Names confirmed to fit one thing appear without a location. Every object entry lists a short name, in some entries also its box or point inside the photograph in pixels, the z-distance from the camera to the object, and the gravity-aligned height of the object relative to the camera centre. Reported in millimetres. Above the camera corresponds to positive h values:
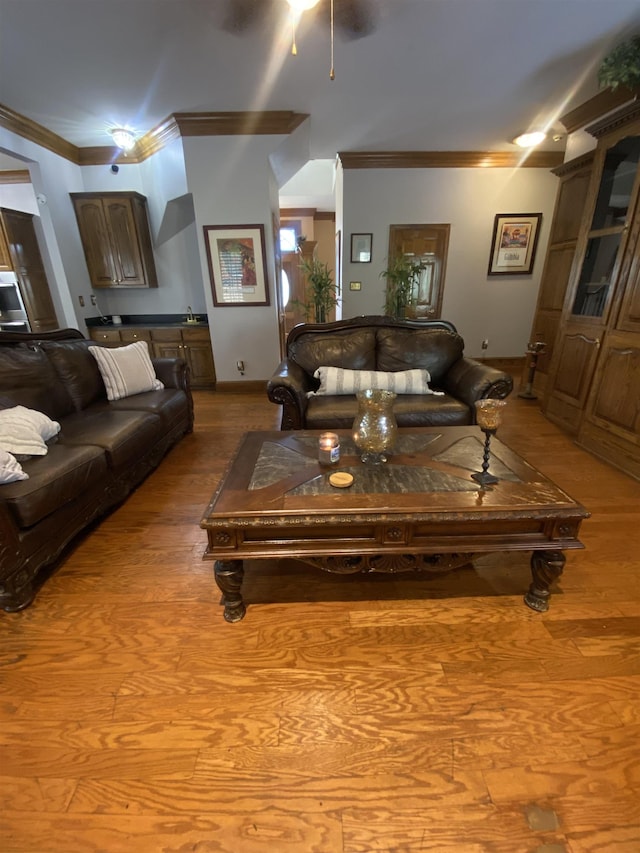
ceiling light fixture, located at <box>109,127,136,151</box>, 3465 +1413
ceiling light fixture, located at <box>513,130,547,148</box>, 3807 +1478
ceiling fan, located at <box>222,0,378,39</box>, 2053 +1520
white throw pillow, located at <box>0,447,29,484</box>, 1455 -674
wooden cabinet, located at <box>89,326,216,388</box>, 4301 -555
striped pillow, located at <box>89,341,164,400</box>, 2641 -553
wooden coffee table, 1261 -768
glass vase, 1557 -566
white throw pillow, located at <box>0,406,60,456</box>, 1687 -635
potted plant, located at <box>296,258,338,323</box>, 4430 -6
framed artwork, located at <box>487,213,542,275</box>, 4762 +531
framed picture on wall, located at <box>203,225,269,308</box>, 3850 +264
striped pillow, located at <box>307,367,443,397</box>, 2629 -638
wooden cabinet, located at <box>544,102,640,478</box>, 2369 -184
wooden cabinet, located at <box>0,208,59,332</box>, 3801 +270
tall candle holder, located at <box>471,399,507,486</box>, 1375 -489
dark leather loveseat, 2410 -557
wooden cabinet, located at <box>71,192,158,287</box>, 4090 +588
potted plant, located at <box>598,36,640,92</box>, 2252 +1303
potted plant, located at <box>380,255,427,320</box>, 4387 +61
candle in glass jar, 1568 -666
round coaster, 1391 -701
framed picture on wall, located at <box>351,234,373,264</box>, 4797 +498
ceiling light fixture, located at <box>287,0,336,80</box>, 1865 +1424
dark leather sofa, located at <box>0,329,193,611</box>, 1447 -763
